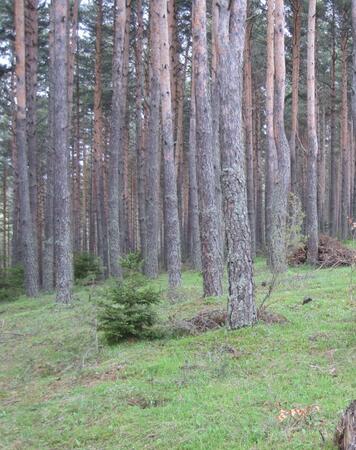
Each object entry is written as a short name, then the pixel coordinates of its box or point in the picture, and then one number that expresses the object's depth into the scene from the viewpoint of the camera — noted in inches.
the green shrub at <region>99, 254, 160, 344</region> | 359.9
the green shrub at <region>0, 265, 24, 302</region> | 850.1
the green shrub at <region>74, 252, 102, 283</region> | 892.0
